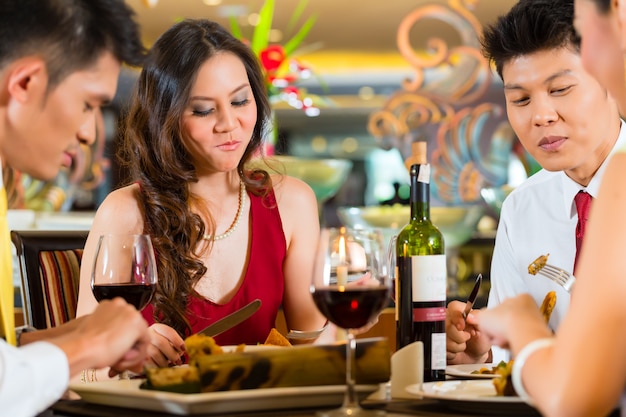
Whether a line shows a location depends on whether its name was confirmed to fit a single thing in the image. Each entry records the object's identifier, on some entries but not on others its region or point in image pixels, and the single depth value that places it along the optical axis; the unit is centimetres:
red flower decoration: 475
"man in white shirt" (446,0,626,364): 268
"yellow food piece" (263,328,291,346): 230
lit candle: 190
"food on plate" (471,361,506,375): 216
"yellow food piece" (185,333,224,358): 199
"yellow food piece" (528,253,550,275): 241
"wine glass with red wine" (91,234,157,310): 212
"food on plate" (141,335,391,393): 192
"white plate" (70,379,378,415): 187
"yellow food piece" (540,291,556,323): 229
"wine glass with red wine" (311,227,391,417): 190
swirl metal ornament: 714
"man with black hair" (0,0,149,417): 188
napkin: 205
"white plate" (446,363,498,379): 213
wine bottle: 209
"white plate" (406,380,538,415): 188
